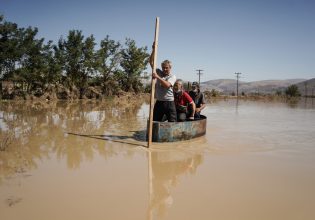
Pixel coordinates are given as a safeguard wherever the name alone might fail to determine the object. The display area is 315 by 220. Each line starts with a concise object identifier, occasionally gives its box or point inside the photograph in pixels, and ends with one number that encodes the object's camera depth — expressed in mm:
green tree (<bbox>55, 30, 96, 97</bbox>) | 31969
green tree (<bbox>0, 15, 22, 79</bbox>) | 25188
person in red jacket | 9031
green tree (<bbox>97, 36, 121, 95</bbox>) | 35031
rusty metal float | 7809
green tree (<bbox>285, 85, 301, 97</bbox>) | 66188
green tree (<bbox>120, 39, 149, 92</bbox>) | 36781
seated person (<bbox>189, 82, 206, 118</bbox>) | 10531
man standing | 7719
